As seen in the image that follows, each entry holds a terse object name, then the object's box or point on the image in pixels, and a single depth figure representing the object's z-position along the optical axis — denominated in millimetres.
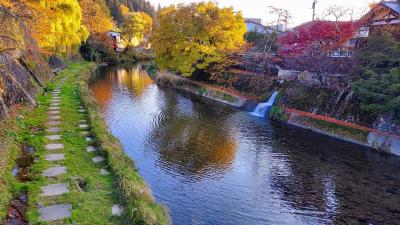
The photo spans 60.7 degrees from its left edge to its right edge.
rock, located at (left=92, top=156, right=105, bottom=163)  10883
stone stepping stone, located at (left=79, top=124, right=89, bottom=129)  14548
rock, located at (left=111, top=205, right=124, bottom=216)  7871
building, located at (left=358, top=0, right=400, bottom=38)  21527
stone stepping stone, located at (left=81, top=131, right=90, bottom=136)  13531
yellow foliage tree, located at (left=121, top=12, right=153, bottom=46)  68562
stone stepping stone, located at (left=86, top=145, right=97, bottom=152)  11799
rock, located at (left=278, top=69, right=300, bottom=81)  25005
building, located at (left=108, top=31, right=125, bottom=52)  64681
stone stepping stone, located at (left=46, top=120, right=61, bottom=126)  14631
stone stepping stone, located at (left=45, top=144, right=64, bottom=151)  11695
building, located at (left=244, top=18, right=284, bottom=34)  43019
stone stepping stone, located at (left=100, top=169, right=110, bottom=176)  9922
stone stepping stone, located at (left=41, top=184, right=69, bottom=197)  8492
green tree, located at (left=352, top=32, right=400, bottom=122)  16719
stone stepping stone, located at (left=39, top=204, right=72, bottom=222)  7414
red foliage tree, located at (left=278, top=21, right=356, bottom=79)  21500
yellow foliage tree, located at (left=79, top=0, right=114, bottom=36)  55125
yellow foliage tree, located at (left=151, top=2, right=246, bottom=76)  29812
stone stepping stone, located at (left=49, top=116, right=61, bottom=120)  15601
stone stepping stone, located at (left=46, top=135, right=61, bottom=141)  12690
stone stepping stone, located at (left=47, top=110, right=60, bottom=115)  16500
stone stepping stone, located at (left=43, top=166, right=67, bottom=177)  9588
